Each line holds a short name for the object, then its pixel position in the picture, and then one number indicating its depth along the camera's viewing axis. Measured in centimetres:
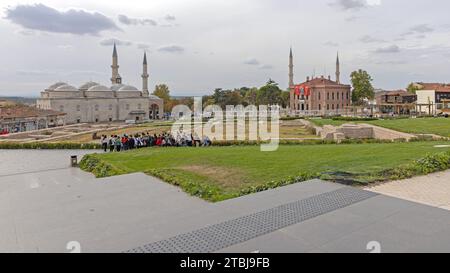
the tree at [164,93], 8734
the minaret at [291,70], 7288
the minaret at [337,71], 7735
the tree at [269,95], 7356
